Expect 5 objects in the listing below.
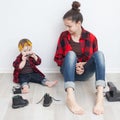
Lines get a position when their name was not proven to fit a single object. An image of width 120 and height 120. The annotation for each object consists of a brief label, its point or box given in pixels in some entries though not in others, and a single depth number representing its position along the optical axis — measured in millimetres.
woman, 2102
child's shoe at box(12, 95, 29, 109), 2092
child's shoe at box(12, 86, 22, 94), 2335
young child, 2439
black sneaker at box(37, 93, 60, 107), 2117
